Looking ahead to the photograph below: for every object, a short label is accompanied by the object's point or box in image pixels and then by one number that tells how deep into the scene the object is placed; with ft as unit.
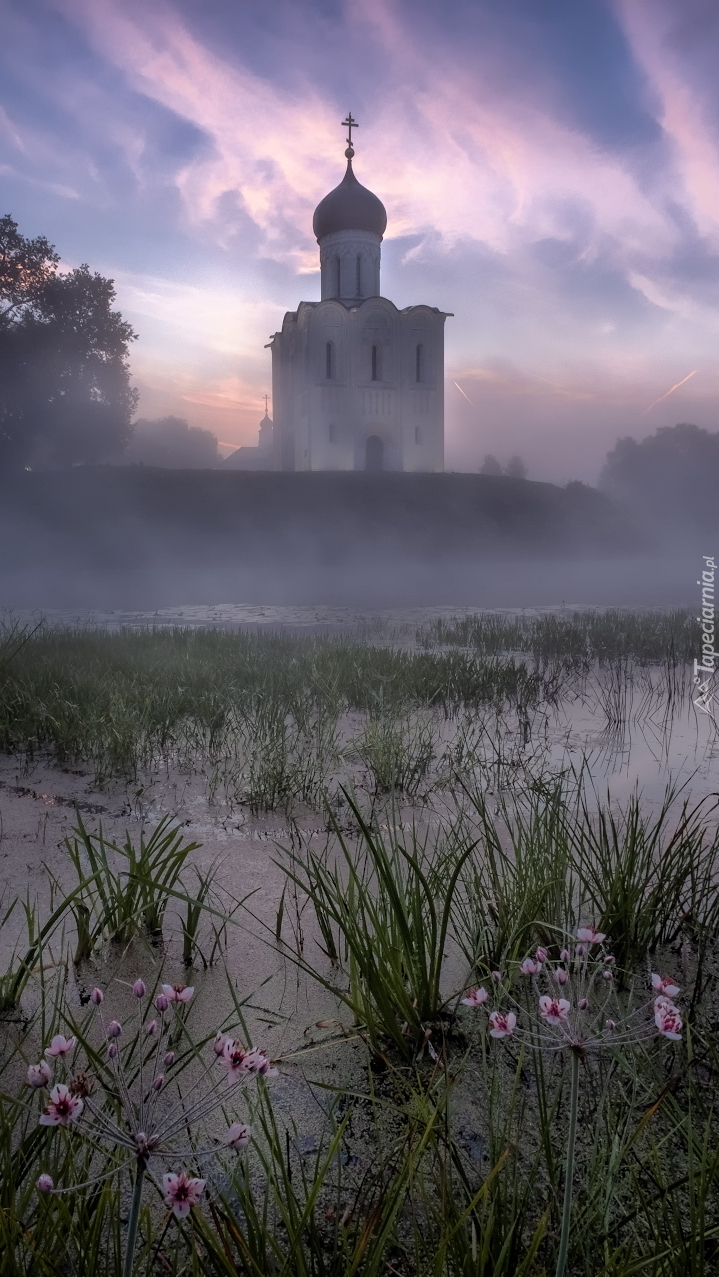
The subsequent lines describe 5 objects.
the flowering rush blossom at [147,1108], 2.36
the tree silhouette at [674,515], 139.27
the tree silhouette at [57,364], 98.37
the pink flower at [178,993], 3.57
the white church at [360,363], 131.13
